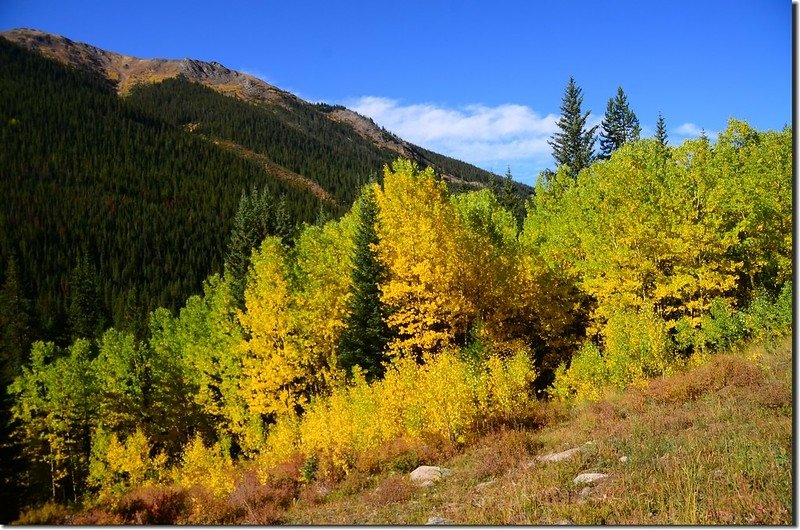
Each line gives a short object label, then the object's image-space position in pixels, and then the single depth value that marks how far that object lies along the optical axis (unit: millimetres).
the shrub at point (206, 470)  16406
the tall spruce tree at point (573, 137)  52438
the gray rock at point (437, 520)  8344
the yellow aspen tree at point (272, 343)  23094
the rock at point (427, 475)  11638
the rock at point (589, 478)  8625
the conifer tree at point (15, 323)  62719
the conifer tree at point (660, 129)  61625
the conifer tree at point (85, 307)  73500
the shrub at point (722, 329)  16281
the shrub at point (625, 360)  16000
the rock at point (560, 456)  10703
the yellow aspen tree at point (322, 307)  23922
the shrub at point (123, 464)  27641
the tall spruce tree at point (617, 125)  55094
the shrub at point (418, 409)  14688
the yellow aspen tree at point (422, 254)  19781
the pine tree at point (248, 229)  51969
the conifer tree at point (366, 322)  23359
